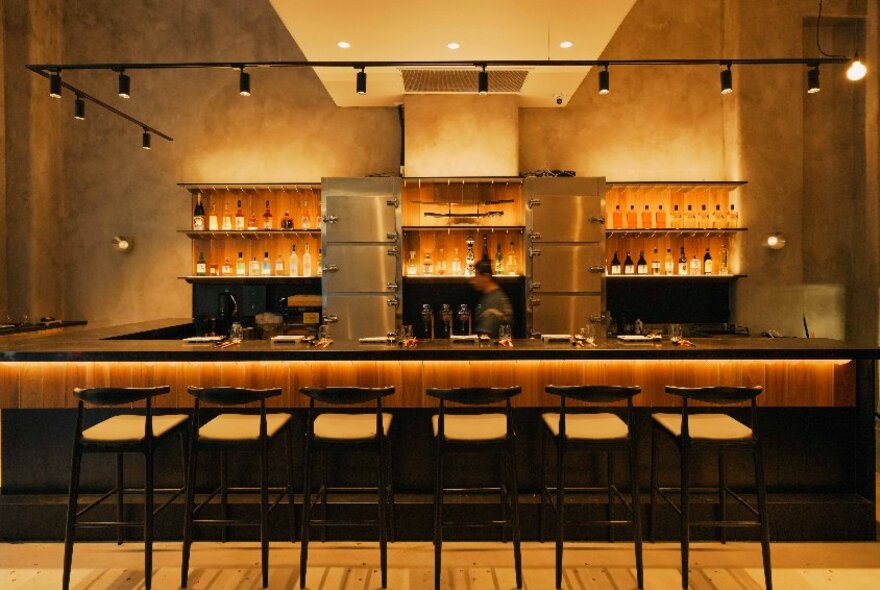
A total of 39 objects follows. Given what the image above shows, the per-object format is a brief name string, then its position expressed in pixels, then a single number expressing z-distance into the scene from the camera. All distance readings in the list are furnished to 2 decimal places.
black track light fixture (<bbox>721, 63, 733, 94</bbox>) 3.63
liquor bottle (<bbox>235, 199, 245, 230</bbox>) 5.71
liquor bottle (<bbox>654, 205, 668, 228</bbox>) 5.68
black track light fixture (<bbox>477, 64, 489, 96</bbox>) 3.63
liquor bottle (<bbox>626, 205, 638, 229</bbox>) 5.67
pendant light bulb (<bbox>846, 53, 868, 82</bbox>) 3.73
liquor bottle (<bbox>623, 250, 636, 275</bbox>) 5.70
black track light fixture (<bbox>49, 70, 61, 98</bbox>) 3.72
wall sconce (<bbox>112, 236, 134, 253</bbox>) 6.02
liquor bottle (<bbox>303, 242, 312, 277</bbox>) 5.78
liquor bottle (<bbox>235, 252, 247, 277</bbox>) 5.78
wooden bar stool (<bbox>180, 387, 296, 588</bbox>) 2.67
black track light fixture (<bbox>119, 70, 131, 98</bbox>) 3.67
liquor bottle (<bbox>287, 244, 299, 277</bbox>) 5.77
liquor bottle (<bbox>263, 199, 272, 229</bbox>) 5.71
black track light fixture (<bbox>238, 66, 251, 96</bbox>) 3.63
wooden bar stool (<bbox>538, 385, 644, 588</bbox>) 2.64
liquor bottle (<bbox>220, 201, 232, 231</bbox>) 5.78
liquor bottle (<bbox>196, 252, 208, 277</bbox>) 5.78
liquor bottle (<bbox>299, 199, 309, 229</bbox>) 5.75
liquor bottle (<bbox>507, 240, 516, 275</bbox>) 5.68
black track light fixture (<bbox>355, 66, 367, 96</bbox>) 3.63
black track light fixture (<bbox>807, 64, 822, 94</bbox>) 3.65
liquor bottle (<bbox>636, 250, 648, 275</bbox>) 5.71
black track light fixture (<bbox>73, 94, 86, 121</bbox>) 3.96
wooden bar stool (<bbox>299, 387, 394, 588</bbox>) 2.62
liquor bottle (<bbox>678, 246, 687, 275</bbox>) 5.74
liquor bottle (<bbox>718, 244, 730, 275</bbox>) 5.81
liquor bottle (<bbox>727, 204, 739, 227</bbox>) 5.70
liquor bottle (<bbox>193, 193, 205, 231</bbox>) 5.71
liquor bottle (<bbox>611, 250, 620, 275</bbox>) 5.71
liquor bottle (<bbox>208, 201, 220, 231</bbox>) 5.80
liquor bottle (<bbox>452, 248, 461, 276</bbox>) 5.62
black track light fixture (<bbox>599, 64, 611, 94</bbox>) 3.65
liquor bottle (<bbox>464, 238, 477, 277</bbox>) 5.54
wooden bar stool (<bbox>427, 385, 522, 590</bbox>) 2.62
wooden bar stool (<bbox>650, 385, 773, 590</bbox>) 2.65
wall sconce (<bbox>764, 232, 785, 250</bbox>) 5.59
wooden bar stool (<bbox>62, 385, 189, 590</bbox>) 2.67
